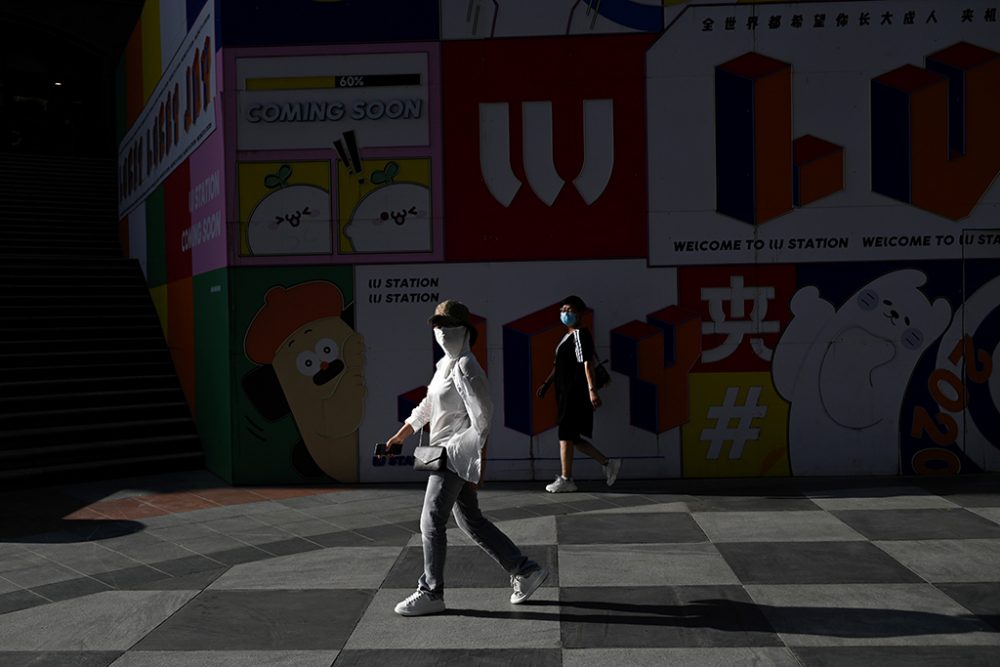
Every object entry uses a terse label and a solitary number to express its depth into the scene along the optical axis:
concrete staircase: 11.23
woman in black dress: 9.47
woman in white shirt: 5.52
